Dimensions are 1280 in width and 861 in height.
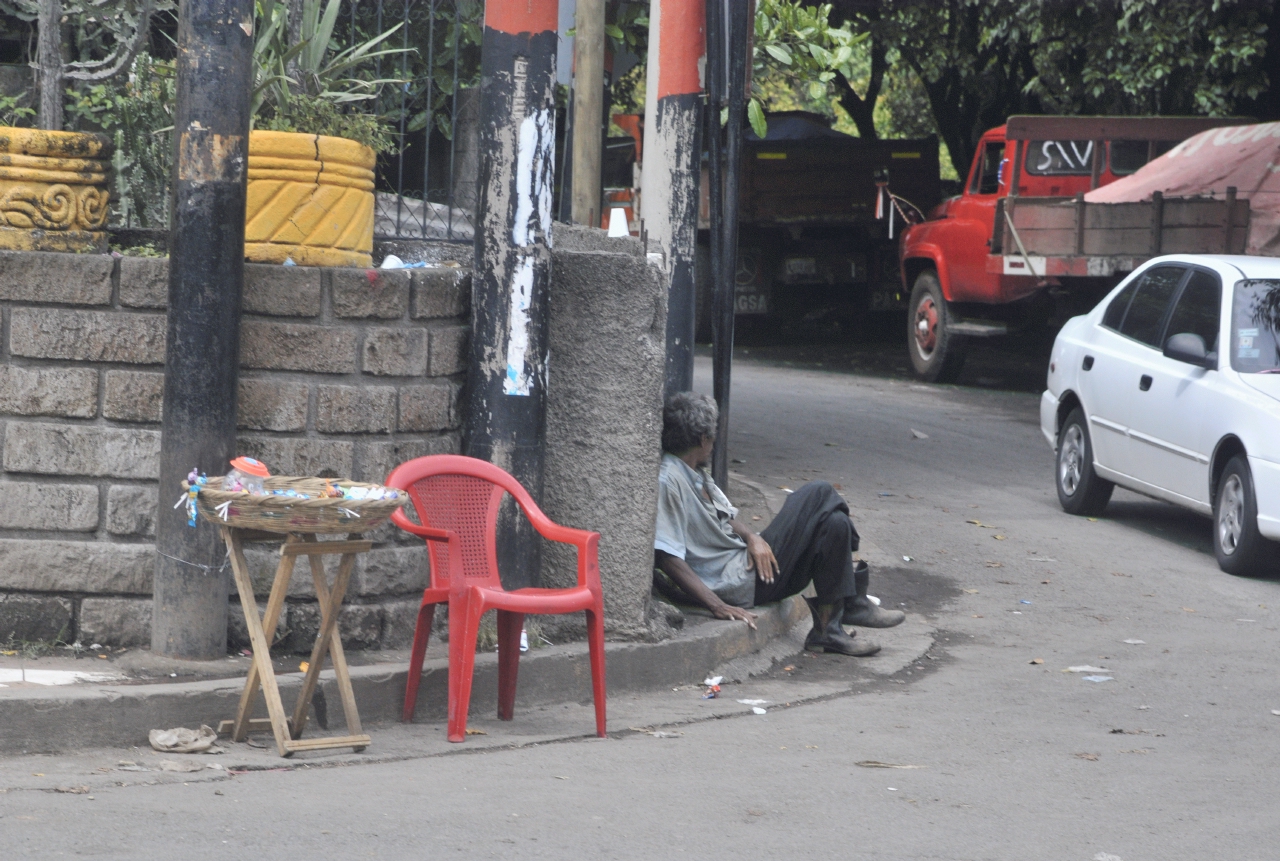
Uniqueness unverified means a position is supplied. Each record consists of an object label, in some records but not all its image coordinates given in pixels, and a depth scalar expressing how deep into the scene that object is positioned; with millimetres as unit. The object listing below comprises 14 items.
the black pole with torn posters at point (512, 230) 11266
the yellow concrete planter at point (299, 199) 10906
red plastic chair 9812
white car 16156
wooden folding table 9172
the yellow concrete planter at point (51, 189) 10633
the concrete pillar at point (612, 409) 11750
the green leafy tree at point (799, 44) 17547
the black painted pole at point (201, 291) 10086
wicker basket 8891
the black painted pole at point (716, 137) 15312
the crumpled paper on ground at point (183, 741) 9273
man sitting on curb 12266
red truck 29844
